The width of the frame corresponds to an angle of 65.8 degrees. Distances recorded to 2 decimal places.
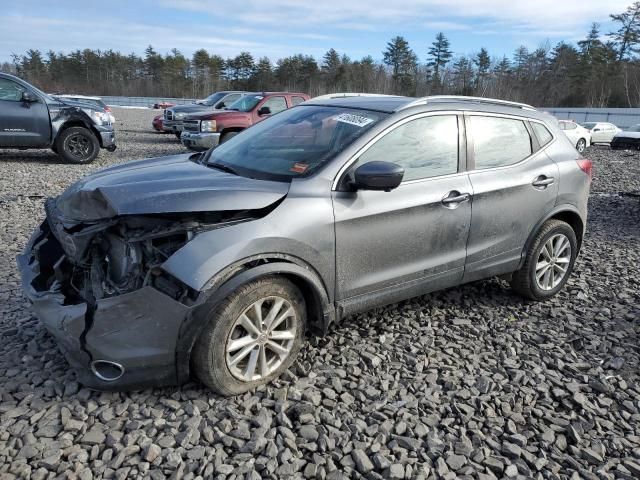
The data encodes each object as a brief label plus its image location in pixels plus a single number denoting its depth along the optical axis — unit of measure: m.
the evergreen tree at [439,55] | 76.12
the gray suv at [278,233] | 2.61
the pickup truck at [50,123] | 10.18
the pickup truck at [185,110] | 17.14
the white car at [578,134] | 22.49
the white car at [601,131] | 26.77
